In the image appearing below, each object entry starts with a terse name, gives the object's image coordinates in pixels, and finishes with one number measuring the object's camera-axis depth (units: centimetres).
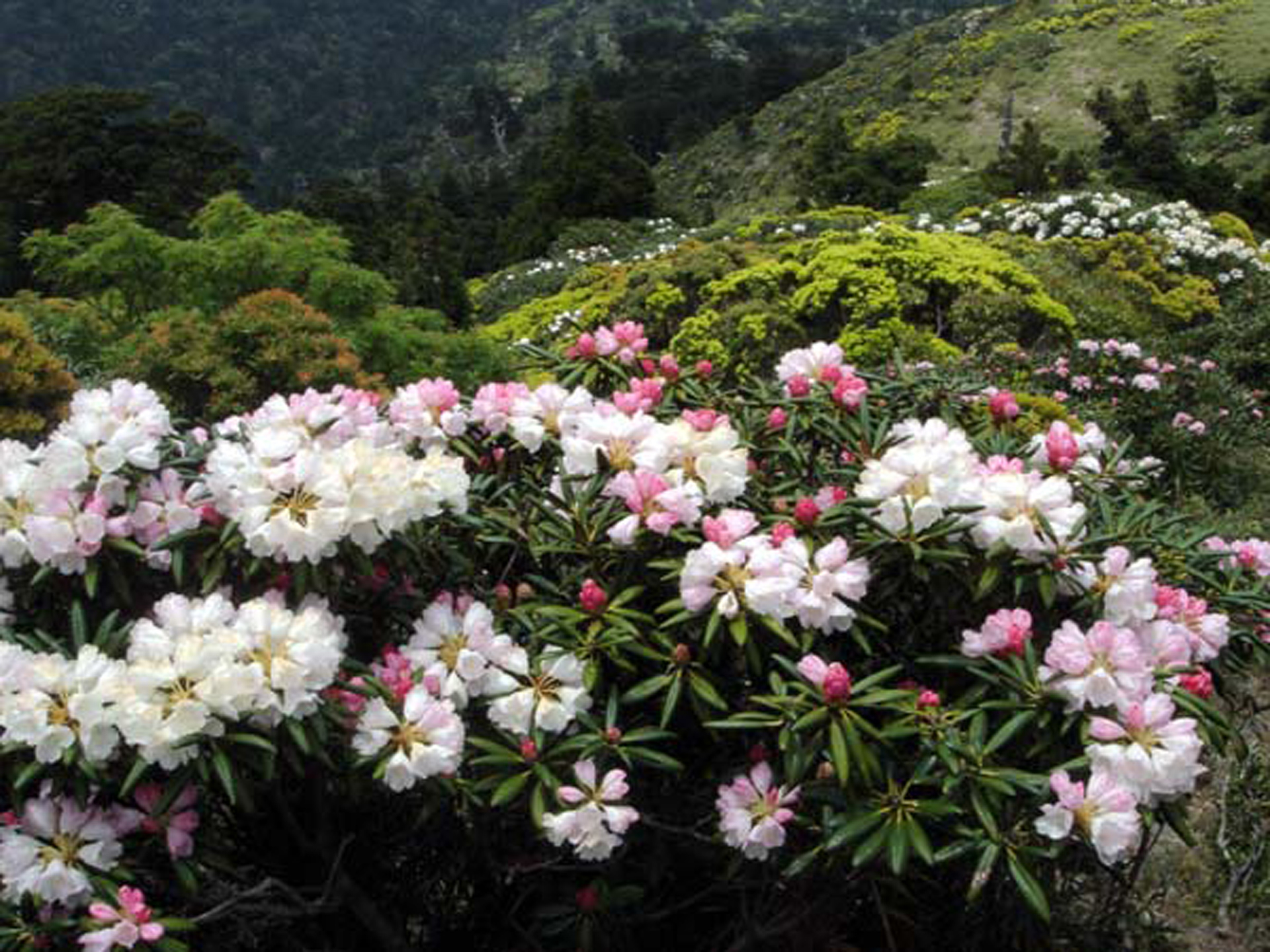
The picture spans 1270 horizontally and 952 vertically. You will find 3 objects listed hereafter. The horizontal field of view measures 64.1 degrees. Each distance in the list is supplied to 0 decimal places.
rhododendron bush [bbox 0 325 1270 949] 166
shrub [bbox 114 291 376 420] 532
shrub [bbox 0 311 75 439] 550
